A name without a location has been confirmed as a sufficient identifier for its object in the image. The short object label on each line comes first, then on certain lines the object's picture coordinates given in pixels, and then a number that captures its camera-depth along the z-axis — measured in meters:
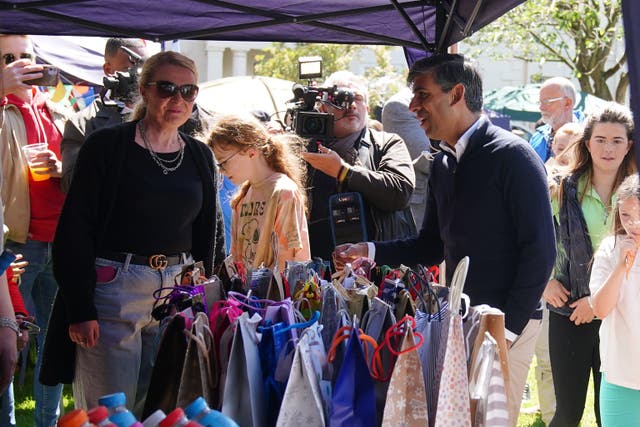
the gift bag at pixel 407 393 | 2.36
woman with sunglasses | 3.48
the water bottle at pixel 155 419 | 1.72
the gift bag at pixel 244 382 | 2.44
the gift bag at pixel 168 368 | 2.62
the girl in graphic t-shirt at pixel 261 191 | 4.17
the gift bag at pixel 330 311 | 2.66
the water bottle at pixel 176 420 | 1.63
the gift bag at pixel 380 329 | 2.48
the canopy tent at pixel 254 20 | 4.74
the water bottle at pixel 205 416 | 1.71
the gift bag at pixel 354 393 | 2.33
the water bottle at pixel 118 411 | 1.66
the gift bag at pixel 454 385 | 2.33
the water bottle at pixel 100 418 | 1.62
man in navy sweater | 3.26
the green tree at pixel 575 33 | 18.45
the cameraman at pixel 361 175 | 4.73
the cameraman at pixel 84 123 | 4.67
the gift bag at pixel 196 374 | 2.52
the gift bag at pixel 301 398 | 2.33
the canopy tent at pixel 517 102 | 18.69
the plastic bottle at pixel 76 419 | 1.56
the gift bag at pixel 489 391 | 2.34
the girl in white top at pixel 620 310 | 3.78
